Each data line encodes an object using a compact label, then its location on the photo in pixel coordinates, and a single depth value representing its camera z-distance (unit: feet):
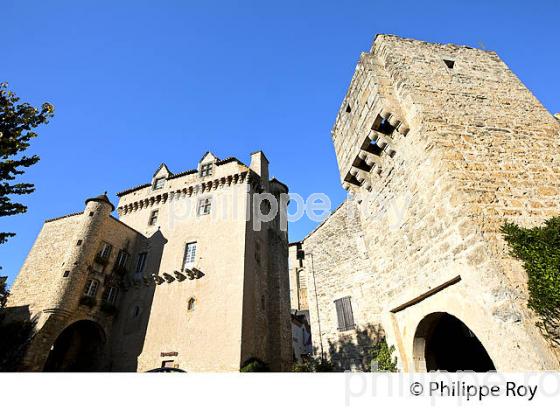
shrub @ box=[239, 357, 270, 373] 46.39
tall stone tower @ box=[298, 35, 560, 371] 12.28
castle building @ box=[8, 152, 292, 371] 53.93
